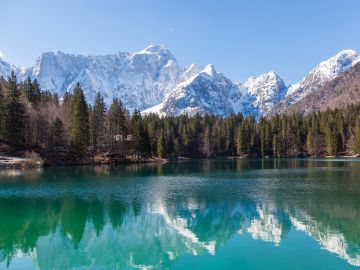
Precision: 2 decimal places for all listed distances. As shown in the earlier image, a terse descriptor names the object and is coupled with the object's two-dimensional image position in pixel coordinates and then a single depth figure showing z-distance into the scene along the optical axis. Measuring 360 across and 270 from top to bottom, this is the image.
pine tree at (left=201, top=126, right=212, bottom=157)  196.00
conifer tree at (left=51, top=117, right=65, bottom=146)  101.31
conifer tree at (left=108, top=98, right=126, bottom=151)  126.06
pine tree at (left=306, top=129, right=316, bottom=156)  182.12
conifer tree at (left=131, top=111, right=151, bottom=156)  124.88
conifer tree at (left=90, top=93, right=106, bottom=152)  119.25
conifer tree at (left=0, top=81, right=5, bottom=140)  91.88
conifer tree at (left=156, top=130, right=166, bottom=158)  144.25
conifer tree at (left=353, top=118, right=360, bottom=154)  160.00
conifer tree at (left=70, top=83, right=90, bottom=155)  103.88
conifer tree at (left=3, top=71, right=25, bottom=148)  92.44
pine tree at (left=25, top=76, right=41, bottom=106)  120.88
